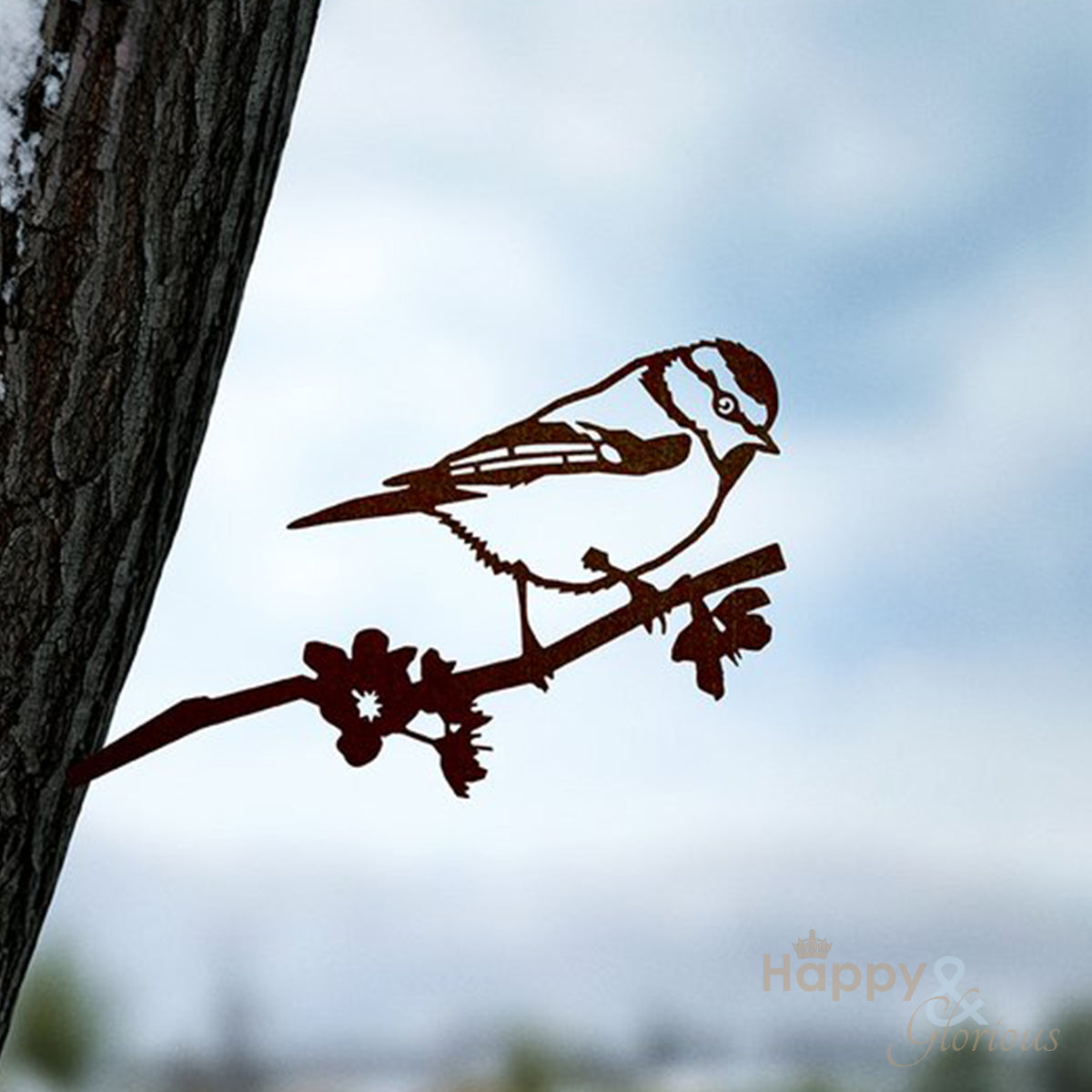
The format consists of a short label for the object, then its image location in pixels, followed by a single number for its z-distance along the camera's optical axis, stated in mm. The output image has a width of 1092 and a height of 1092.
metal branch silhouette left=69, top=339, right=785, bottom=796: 1735
